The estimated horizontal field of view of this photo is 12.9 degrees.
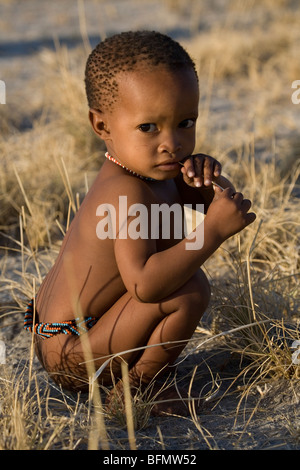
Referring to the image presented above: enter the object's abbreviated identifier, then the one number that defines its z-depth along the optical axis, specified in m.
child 1.53
